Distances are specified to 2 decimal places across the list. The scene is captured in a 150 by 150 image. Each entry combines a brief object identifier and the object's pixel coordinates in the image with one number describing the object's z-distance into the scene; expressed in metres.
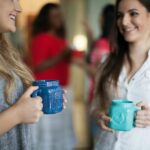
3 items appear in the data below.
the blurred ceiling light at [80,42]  4.37
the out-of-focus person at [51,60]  2.74
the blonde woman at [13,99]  1.19
